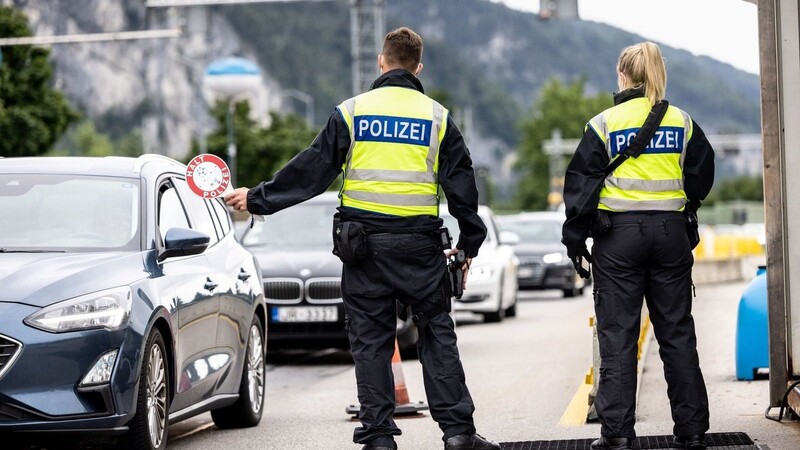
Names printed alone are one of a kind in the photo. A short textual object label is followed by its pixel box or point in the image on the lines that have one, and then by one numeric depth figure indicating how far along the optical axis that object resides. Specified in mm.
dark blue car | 11931
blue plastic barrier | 19074
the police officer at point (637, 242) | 12412
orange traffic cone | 17112
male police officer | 11965
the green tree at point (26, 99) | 73645
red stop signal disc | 13169
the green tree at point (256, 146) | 115256
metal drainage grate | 13156
